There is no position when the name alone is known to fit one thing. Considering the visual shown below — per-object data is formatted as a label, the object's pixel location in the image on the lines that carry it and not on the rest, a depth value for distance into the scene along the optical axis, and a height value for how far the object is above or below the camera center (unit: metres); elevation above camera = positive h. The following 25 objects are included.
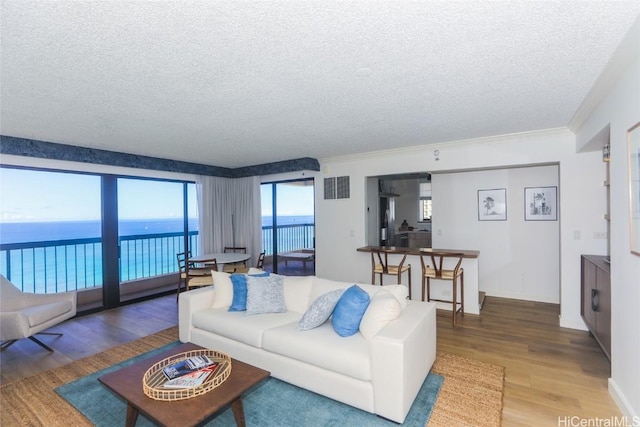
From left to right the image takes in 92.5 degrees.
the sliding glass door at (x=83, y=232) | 4.35 -0.30
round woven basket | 1.85 -1.10
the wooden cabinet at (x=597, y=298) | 2.84 -0.93
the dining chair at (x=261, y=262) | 5.61 -0.93
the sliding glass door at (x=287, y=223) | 6.69 -0.29
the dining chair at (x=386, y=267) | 4.41 -0.85
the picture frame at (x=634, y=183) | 1.97 +0.16
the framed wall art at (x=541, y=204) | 4.76 +0.08
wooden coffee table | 1.68 -1.11
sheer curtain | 6.25 -0.05
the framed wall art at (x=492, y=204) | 5.06 +0.08
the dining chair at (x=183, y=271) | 5.00 -0.99
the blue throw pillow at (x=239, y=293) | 3.26 -0.88
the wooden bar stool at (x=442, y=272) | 3.94 -0.85
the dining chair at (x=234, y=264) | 5.56 -1.00
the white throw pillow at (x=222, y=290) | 3.43 -0.88
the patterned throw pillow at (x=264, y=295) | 3.16 -0.88
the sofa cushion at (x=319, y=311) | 2.71 -0.90
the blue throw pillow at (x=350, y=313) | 2.54 -0.86
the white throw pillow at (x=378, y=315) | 2.39 -0.83
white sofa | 2.13 -1.10
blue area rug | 2.16 -1.48
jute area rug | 2.18 -1.47
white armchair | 3.13 -1.09
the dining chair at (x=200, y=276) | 4.66 -1.01
